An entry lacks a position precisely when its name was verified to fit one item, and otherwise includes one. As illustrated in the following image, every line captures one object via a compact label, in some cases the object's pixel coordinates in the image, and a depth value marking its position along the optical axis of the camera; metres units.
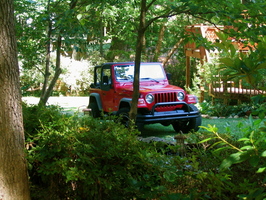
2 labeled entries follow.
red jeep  7.71
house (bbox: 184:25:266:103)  11.94
